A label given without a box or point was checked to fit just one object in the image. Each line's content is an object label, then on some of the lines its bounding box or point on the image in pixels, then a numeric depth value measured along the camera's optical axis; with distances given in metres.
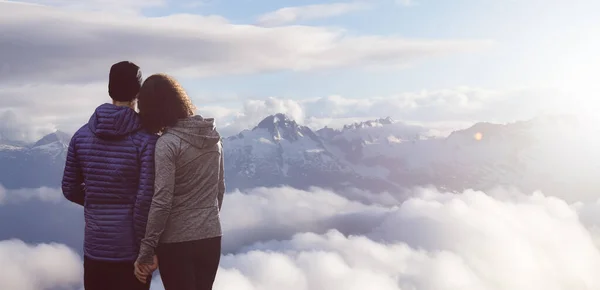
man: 6.28
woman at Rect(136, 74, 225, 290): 6.29
